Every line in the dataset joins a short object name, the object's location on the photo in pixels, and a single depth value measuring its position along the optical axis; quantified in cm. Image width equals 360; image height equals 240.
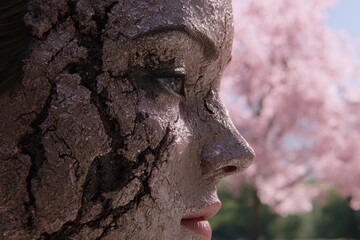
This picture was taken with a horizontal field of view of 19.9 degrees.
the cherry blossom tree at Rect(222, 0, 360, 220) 301
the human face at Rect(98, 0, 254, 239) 51
